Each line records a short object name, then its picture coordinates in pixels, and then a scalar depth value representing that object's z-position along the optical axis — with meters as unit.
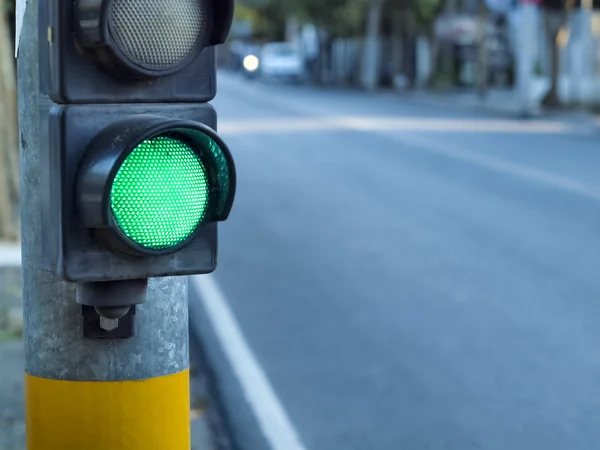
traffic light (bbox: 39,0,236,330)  3.26
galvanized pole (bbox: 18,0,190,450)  3.96
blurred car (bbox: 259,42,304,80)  96.61
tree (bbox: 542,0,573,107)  52.61
